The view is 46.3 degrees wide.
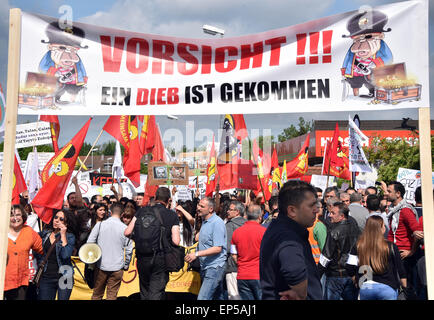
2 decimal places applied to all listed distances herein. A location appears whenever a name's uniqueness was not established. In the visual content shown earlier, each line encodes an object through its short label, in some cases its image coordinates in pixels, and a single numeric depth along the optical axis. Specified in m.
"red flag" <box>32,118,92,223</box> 8.91
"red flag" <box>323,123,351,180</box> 15.61
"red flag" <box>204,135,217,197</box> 16.48
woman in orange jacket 6.55
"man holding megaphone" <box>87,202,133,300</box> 8.02
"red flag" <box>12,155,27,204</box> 10.69
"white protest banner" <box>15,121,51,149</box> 14.55
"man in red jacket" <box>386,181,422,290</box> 7.39
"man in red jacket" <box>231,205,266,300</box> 7.23
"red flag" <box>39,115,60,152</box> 13.29
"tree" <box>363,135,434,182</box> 28.11
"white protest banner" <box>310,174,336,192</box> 17.50
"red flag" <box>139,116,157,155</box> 14.83
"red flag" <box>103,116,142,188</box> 13.52
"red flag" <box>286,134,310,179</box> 17.02
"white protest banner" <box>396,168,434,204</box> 13.56
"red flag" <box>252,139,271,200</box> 15.93
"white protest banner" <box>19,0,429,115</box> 4.76
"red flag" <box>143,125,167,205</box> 15.02
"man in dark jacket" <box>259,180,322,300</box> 3.38
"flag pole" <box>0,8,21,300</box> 4.46
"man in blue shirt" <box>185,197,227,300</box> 7.46
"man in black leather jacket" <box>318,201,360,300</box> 6.91
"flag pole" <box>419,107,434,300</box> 4.08
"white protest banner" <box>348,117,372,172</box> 13.33
